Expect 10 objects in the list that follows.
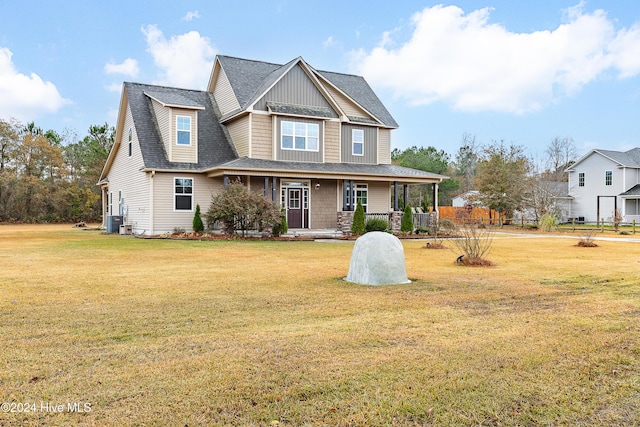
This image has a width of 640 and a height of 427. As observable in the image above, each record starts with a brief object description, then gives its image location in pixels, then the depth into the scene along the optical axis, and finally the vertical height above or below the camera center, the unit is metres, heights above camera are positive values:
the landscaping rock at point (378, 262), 8.77 -0.82
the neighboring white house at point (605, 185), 40.31 +2.81
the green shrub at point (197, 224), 20.44 -0.25
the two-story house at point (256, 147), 21.45 +3.43
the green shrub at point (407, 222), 22.73 -0.22
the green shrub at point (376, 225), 22.09 -0.35
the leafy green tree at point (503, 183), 36.50 +2.65
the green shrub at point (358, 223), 21.30 -0.24
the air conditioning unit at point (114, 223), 24.72 -0.24
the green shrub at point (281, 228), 20.05 -0.43
